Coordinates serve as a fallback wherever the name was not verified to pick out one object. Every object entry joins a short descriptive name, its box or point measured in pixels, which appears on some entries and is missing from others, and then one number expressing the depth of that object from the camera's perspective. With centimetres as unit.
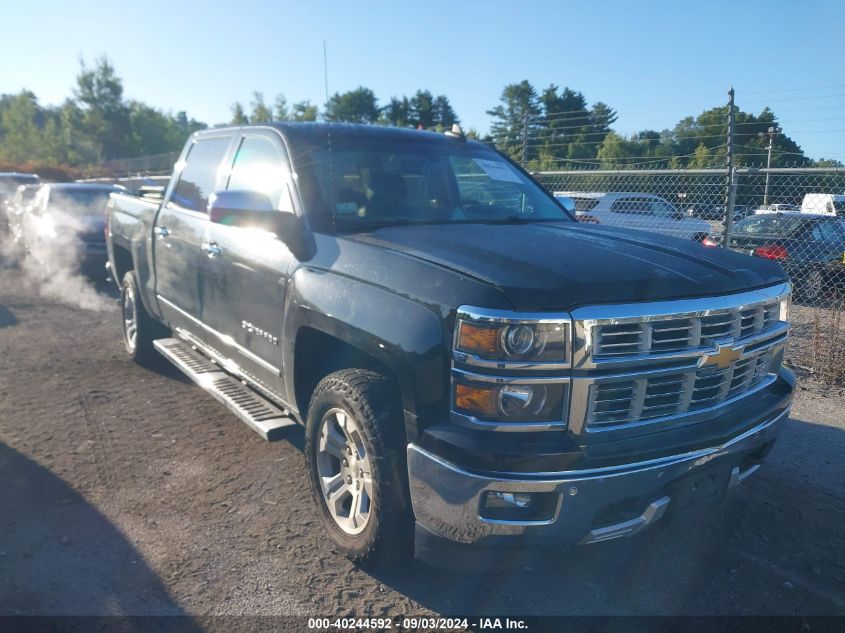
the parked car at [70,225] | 1099
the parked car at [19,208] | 1450
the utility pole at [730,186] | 716
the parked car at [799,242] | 945
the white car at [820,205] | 1095
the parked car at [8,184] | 1797
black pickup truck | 256
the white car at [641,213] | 927
